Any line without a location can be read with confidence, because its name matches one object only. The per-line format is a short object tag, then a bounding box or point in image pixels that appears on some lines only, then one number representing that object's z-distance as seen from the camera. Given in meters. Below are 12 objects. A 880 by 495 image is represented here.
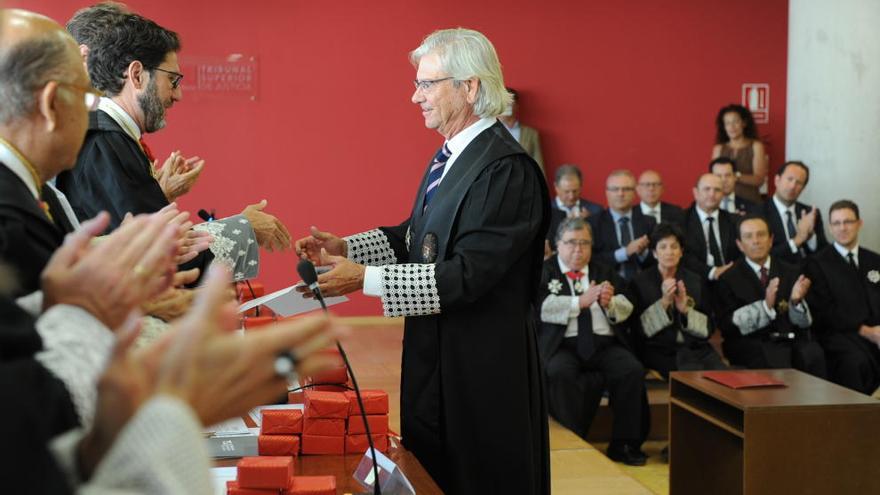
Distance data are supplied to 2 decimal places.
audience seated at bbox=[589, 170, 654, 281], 6.61
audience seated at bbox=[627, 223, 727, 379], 5.52
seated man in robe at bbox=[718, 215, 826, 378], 5.78
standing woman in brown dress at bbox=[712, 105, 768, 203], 8.04
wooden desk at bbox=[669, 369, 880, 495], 3.70
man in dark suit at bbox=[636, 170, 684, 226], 7.11
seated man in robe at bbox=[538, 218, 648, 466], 5.09
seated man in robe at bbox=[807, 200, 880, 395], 5.90
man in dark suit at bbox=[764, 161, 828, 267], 6.80
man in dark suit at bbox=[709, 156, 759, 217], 7.34
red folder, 4.01
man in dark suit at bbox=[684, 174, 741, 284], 6.71
